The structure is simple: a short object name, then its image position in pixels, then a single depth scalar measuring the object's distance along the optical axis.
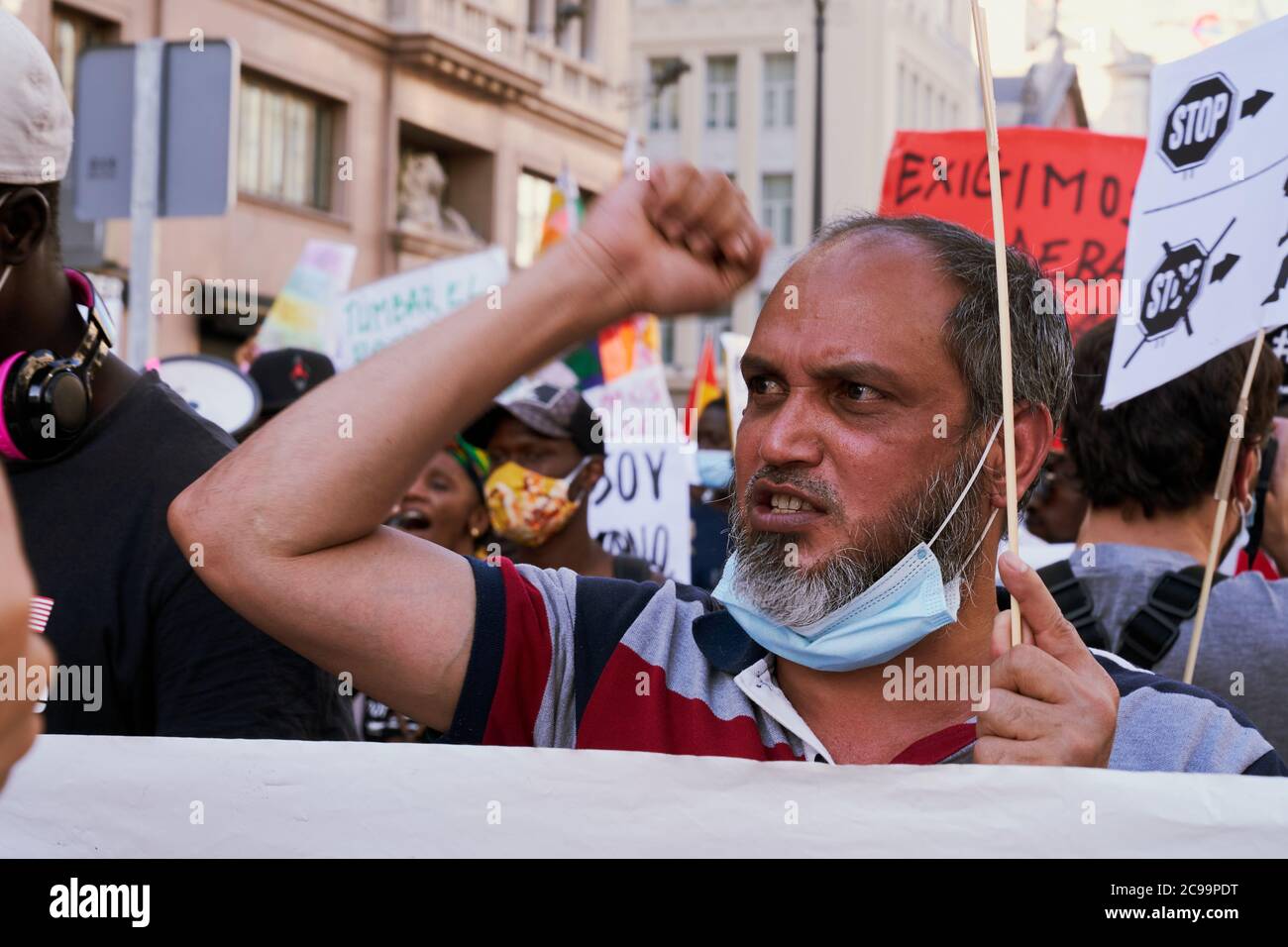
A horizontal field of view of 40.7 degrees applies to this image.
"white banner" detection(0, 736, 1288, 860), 1.58
